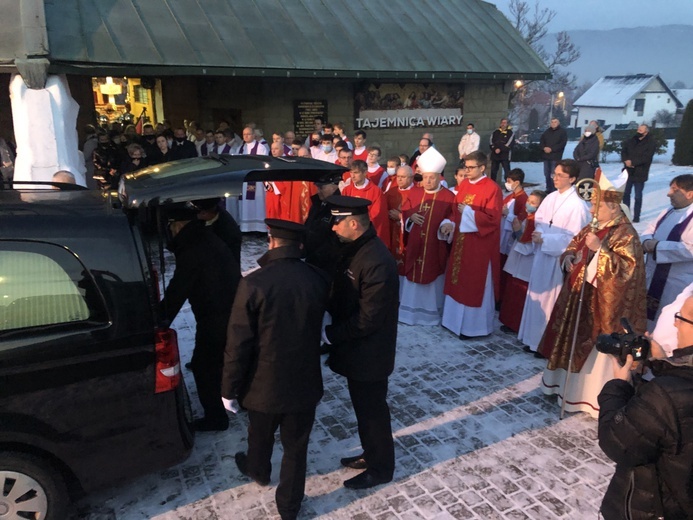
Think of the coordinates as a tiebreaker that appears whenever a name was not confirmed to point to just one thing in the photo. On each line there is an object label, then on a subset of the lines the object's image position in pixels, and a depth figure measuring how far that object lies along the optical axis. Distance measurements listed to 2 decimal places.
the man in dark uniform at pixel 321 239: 5.07
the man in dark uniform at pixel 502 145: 15.46
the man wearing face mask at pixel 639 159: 11.75
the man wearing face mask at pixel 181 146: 11.61
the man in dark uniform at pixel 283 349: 3.14
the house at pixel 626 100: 65.50
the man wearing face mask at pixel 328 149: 10.86
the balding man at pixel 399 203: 6.87
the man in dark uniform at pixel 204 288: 4.03
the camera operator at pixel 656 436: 2.20
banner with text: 14.41
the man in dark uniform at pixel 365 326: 3.48
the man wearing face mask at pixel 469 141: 15.41
